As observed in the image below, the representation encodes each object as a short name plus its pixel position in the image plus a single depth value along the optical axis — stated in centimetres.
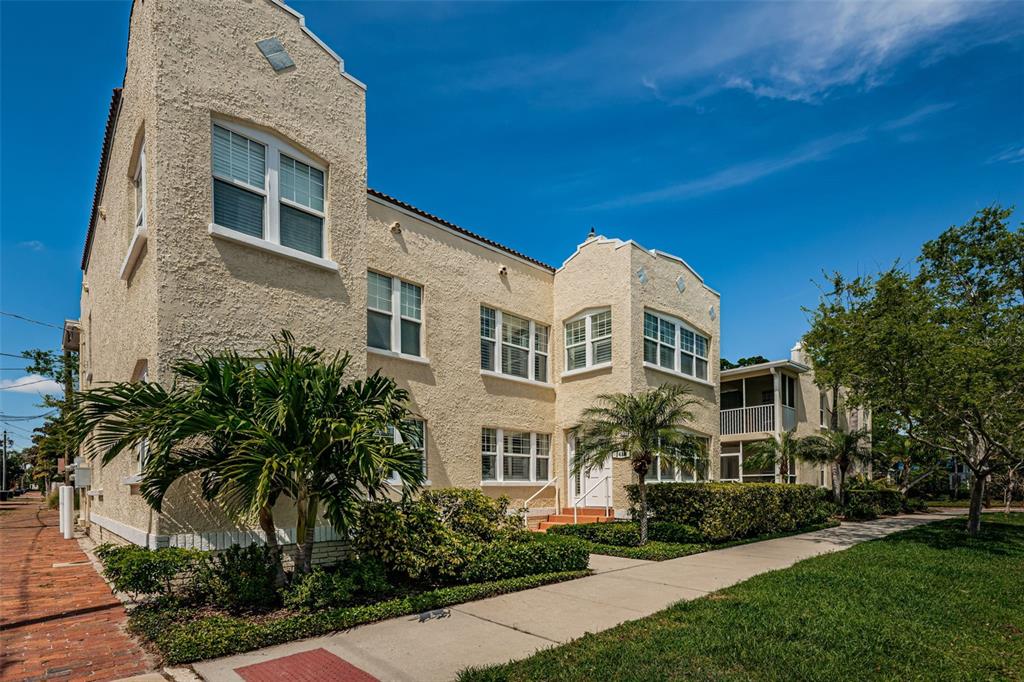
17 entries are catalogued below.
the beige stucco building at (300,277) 879
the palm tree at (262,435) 711
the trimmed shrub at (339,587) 740
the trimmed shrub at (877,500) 2273
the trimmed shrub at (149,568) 697
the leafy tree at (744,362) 3984
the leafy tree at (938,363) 1366
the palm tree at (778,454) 2259
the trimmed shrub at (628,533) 1407
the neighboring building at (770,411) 2509
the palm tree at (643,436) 1377
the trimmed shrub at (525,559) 954
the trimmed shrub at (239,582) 746
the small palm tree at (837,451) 2241
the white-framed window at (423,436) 1326
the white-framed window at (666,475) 1830
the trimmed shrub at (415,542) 898
